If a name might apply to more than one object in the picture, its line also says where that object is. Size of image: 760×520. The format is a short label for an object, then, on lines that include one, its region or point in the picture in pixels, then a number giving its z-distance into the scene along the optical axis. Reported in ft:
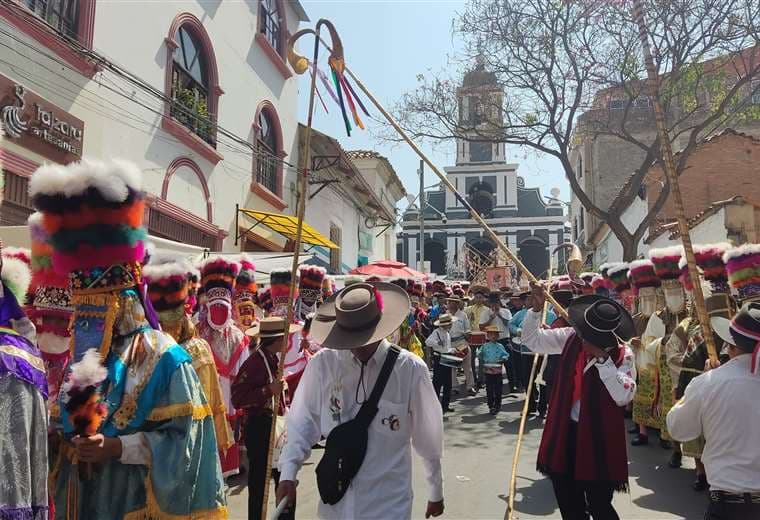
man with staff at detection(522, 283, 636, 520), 13.29
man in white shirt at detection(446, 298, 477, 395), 37.32
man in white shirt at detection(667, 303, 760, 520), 10.57
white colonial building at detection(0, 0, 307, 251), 27.14
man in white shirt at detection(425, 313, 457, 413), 34.27
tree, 42.78
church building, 196.85
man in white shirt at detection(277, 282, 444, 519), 9.99
